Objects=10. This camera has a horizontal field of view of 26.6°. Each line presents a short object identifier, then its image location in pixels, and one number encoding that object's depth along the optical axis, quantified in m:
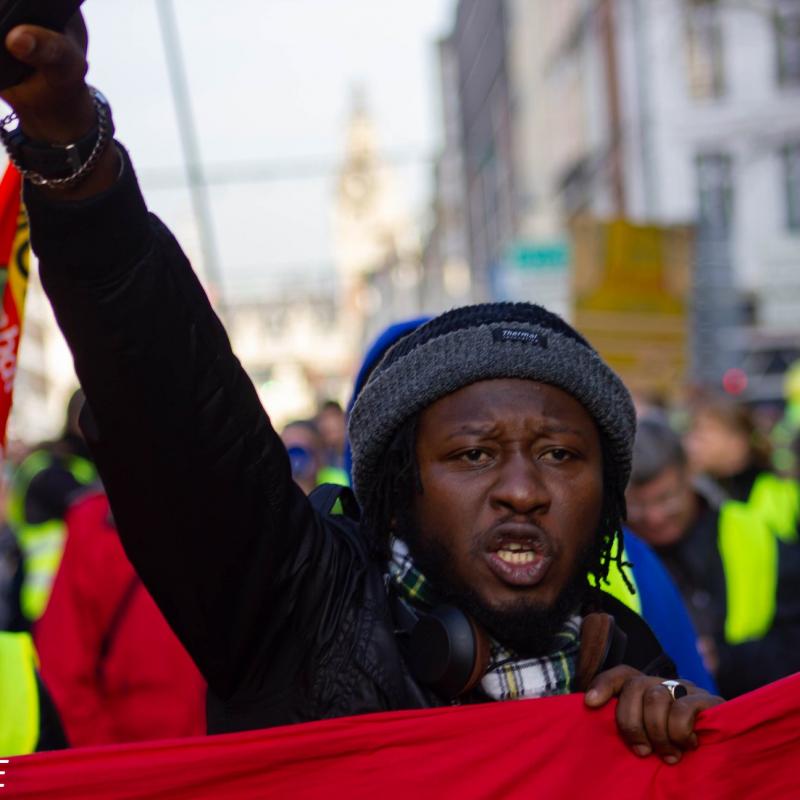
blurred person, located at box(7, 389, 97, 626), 6.68
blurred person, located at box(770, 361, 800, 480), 9.45
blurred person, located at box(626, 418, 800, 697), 4.74
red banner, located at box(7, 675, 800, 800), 2.16
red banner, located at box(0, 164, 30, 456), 2.66
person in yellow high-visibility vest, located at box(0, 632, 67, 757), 2.91
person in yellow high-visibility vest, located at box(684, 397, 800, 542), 7.25
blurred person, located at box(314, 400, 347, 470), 11.29
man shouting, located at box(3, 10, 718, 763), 1.84
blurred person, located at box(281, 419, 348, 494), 7.47
